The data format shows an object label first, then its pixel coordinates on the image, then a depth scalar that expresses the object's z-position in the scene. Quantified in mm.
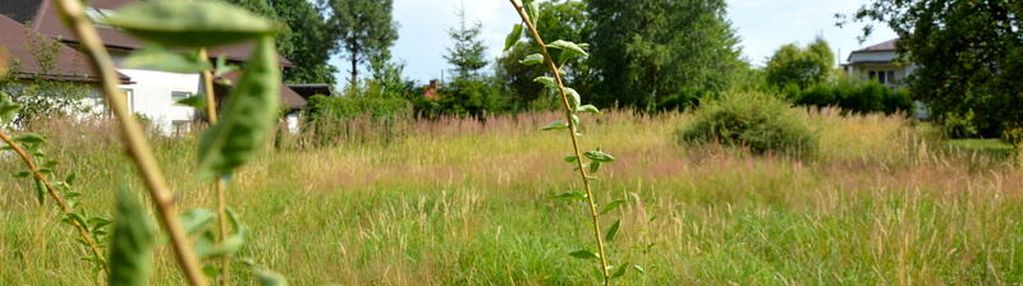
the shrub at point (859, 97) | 17125
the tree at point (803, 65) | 26906
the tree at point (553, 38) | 23703
